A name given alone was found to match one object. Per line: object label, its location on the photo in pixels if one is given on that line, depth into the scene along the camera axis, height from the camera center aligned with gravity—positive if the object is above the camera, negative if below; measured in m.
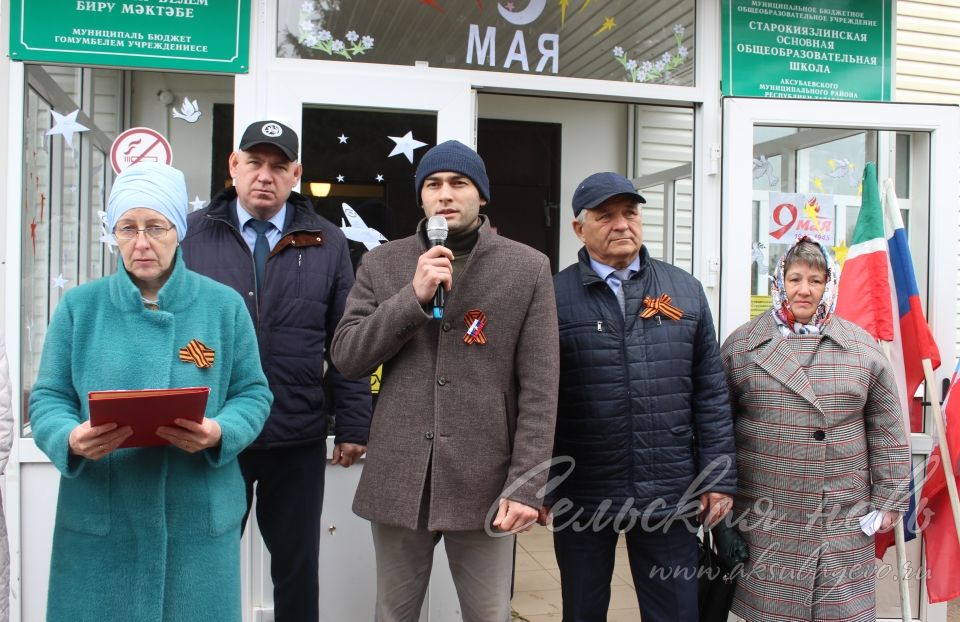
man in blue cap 2.44 -0.34
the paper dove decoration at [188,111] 3.38 +0.89
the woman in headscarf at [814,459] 2.64 -0.49
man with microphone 2.12 -0.23
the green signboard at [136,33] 3.10 +1.16
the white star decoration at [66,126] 3.23 +0.79
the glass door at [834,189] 3.63 +0.66
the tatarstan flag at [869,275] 3.40 +0.20
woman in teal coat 1.90 -0.34
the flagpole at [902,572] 3.03 -1.03
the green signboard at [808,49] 3.75 +1.36
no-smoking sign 3.30 +0.70
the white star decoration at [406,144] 3.44 +0.77
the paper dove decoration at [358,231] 3.42 +0.37
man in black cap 2.61 -0.04
